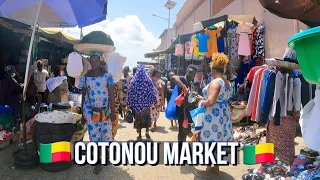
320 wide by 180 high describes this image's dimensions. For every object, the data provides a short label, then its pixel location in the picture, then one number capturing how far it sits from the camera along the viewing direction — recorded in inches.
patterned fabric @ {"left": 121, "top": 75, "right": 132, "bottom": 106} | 335.7
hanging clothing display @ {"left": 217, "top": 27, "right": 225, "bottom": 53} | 311.6
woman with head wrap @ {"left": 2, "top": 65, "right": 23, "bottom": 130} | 212.8
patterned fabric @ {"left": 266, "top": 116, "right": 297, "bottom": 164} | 167.3
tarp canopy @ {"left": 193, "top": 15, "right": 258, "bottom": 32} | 297.0
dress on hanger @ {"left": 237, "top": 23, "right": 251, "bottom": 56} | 288.4
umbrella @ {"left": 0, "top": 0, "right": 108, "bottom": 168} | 165.9
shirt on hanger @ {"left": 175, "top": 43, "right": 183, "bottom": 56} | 454.2
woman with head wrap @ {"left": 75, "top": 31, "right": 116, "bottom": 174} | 160.7
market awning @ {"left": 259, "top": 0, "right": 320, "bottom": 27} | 108.7
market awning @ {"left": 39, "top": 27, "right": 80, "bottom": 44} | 277.4
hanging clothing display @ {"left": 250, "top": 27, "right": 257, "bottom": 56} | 299.0
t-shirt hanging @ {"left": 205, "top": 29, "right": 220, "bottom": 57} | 309.2
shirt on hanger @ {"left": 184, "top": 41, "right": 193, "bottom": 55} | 412.2
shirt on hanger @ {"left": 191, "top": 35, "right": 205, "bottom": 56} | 321.1
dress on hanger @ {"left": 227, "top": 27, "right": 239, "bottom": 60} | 301.6
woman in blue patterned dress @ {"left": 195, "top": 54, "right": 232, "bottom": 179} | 148.3
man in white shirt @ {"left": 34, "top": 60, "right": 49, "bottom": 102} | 253.0
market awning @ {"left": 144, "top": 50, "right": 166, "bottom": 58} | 670.3
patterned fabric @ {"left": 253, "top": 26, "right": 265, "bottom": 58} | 293.0
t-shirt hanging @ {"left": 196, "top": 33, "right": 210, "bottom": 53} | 310.2
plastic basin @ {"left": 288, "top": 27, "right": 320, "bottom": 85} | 61.5
